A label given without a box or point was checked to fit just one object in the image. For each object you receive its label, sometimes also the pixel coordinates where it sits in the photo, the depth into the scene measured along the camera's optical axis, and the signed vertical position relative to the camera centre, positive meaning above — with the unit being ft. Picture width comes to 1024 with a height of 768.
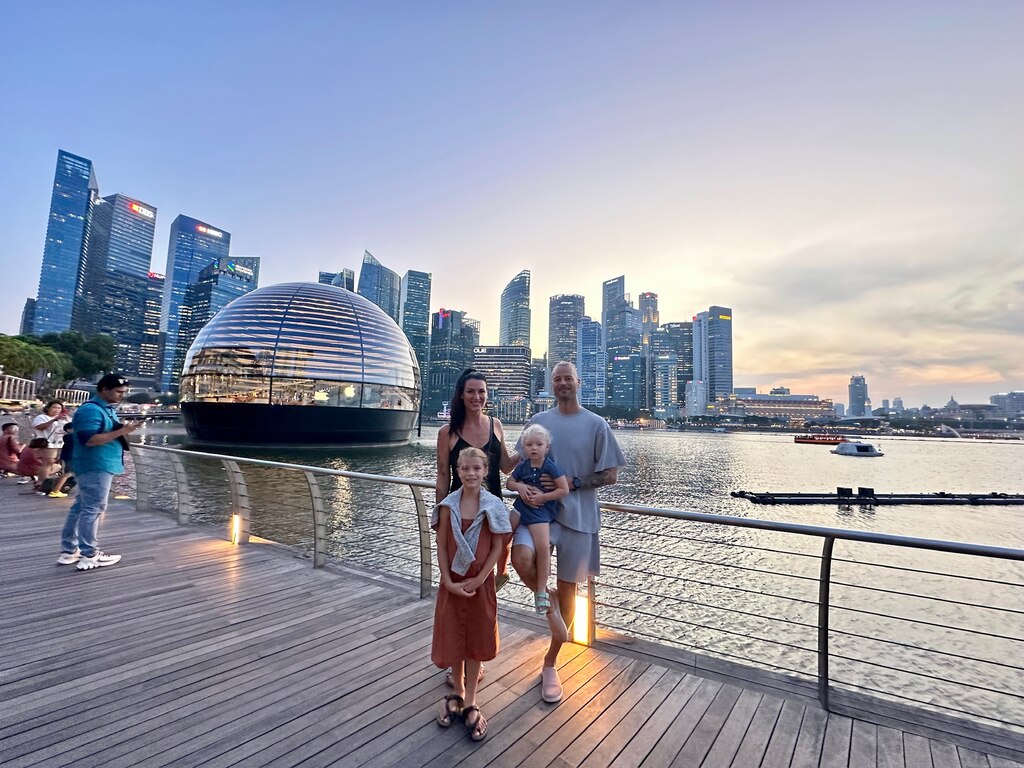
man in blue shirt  15.34 -1.93
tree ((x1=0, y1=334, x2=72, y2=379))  150.82 +16.79
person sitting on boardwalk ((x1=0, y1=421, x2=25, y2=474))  34.67 -3.80
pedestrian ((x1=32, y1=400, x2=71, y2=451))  29.99 -1.25
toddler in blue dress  8.94 -1.47
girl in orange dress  8.27 -3.13
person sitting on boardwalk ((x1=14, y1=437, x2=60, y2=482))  31.01 -3.97
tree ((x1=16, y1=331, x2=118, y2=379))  203.72 +26.53
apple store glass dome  113.60 +15.93
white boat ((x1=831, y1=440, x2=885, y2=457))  165.37 -7.40
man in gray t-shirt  9.48 -1.52
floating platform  70.18 -11.13
